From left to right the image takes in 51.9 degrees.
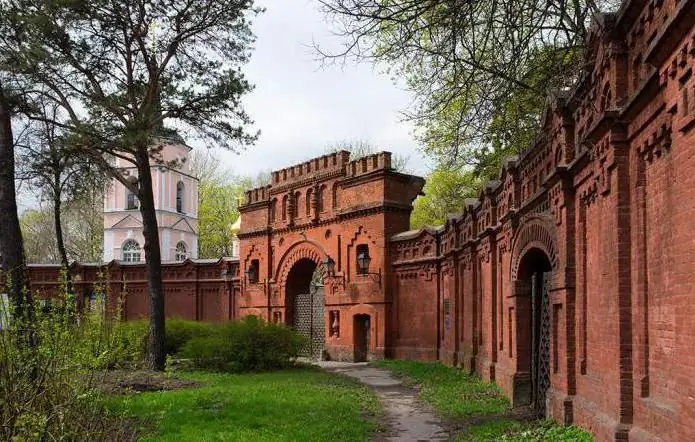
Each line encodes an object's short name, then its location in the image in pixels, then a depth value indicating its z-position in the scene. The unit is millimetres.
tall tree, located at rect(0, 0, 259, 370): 17266
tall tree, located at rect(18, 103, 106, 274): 19828
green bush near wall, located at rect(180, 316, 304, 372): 20172
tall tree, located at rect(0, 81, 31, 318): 11875
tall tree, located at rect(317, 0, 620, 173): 8141
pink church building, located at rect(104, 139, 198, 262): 47406
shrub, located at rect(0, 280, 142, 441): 5629
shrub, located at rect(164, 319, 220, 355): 23281
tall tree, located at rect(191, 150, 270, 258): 57875
